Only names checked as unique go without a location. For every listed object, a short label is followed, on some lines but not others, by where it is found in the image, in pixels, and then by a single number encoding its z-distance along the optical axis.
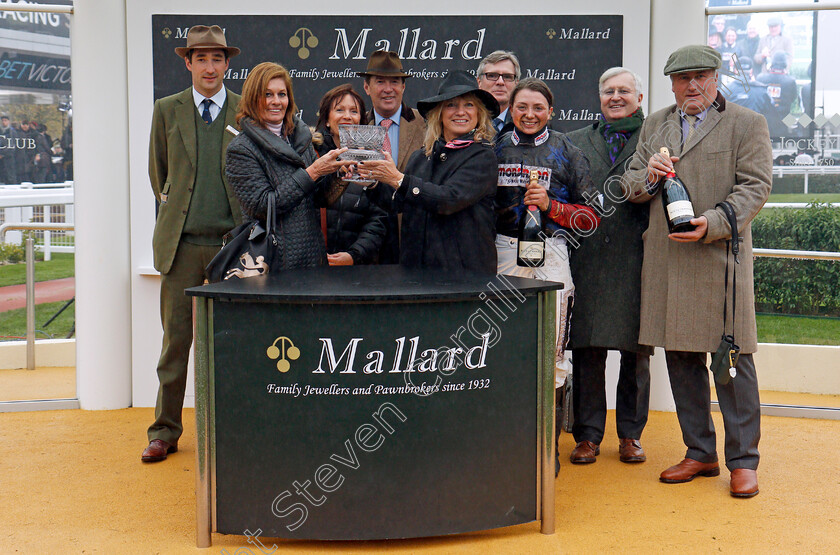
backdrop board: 5.85
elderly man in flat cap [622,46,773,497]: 4.05
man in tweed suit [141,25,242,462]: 4.68
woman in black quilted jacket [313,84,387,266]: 4.52
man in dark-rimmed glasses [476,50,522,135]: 4.83
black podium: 3.27
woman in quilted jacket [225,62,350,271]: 4.01
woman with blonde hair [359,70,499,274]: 3.97
